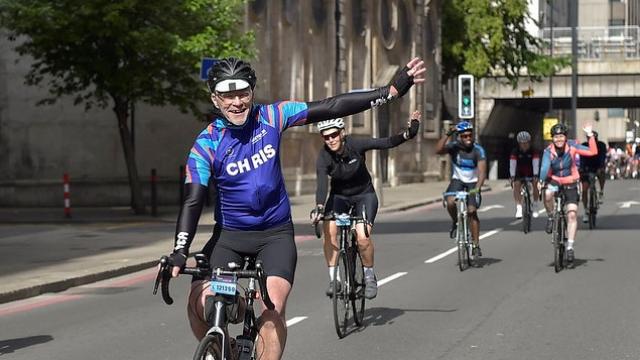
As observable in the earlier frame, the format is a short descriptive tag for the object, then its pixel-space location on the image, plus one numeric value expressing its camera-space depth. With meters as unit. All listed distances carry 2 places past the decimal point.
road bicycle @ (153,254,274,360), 6.05
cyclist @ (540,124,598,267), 16.03
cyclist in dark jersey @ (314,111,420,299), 11.28
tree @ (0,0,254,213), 26.86
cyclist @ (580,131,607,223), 23.84
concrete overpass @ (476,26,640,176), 63.69
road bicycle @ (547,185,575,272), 15.64
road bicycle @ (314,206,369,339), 10.59
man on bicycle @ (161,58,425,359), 6.43
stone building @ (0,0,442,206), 33.66
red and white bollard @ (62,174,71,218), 28.08
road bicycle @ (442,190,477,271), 15.97
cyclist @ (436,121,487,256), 16.38
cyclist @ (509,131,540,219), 23.92
